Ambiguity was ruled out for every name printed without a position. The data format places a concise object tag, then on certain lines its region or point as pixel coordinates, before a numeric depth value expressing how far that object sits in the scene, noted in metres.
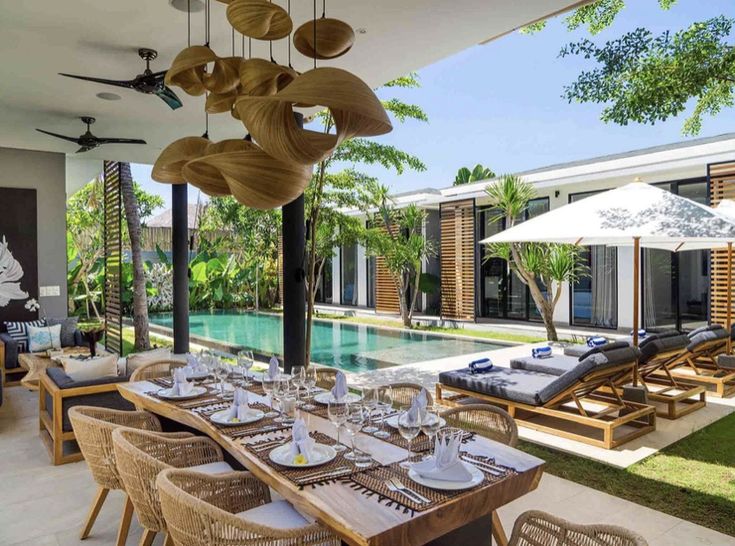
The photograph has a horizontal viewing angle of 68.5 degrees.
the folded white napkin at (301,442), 2.36
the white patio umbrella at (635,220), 5.08
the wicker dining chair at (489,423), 2.98
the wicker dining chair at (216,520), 1.92
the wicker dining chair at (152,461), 2.54
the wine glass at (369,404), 2.75
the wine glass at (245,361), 4.00
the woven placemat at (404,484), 1.96
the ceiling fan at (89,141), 6.16
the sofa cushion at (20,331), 8.17
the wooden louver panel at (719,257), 9.09
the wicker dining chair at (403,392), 3.59
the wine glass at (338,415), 2.50
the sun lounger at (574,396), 4.89
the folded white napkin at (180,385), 3.52
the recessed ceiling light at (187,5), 3.79
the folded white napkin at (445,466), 2.14
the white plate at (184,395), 3.44
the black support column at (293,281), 6.35
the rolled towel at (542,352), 6.91
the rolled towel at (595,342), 6.82
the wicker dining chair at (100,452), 3.03
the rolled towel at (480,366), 6.07
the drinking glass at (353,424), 2.44
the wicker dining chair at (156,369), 4.46
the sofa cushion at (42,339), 8.04
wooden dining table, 1.82
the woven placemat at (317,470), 2.16
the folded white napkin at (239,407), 2.95
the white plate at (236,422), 2.88
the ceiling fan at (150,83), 4.32
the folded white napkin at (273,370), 3.30
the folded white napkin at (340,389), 2.96
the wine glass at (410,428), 2.44
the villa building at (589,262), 10.18
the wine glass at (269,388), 3.07
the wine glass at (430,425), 2.56
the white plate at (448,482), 2.08
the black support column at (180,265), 9.16
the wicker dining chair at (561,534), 1.85
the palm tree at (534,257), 10.84
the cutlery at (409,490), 1.99
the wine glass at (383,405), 2.71
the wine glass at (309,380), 3.46
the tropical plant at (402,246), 13.84
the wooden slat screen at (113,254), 9.68
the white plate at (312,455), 2.30
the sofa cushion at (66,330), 8.39
